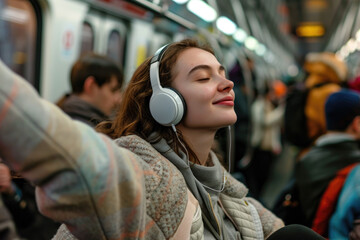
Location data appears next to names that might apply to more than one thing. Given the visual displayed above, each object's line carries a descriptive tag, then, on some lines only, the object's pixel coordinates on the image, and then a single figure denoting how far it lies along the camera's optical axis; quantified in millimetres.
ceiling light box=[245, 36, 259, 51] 7773
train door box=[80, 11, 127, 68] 3867
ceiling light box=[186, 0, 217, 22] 3616
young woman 718
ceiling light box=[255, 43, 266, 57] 10078
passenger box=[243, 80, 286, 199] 5520
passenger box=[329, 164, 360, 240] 1760
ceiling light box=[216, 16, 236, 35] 5138
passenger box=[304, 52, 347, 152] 3467
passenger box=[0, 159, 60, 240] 1800
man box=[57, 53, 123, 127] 2578
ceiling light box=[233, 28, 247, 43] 6340
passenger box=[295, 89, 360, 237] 2232
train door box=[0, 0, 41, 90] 2965
